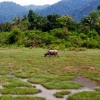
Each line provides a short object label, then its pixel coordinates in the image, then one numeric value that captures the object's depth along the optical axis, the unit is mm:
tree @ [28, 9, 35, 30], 78294
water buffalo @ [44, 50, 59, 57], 30344
